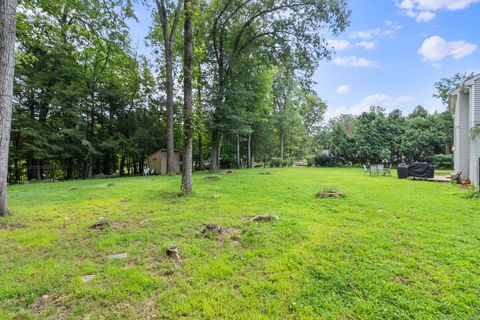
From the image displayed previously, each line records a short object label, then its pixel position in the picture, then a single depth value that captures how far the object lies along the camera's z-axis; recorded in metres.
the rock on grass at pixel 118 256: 3.03
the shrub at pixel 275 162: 27.74
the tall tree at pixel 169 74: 11.82
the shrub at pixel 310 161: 26.66
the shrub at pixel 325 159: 24.42
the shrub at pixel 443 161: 18.43
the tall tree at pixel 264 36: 12.80
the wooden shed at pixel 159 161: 18.64
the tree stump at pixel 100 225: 4.17
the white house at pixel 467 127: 8.45
